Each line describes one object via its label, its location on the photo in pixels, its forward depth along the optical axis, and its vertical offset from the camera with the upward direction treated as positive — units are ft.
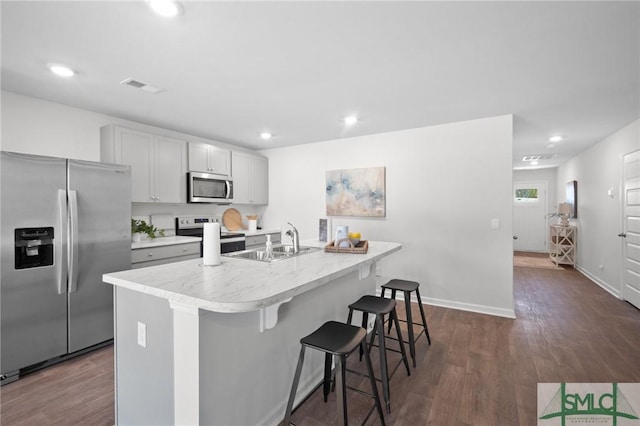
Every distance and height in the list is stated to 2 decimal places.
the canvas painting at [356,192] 14.53 +0.93
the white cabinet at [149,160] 11.17 +2.05
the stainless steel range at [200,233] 14.05 -1.03
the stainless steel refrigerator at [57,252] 7.57 -1.12
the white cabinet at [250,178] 16.19 +1.84
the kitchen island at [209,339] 4.52 -2.20
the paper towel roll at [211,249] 6.13 -0.78
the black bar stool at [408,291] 8.32 -2.36
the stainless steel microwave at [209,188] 13.65 +1.11
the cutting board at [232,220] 16.69 -0.48
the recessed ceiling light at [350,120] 12.03 +3.71
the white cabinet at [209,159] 13.88 +2.54
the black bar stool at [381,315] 6.26 -2.41
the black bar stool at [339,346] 4.89 -2.28
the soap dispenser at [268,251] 7.71 -1.03
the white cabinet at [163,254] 10.39 -1.59
